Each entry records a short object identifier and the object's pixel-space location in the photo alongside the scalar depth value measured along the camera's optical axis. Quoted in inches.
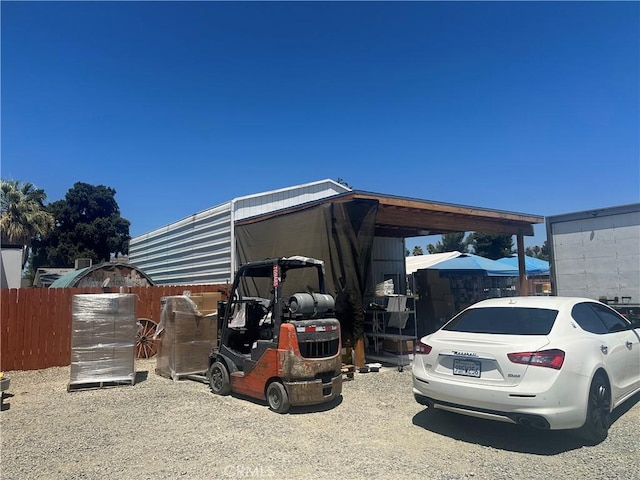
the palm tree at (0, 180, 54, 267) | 1067.3
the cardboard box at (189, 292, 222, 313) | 374.9
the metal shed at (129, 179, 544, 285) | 416.8
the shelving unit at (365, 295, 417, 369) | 381.7
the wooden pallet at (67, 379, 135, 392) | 305.9
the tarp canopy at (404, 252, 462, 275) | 776.4
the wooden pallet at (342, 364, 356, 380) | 322.3
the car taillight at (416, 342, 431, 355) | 206.8
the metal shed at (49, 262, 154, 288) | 551.5
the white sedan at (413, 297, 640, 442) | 169.6
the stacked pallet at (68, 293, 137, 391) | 306.8
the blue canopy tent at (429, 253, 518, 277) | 685.3
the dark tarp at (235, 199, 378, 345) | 343.6
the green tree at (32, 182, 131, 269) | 1456.7
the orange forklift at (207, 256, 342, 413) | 238.1
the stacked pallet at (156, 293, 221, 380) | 342.6
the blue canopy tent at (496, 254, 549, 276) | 778.8
